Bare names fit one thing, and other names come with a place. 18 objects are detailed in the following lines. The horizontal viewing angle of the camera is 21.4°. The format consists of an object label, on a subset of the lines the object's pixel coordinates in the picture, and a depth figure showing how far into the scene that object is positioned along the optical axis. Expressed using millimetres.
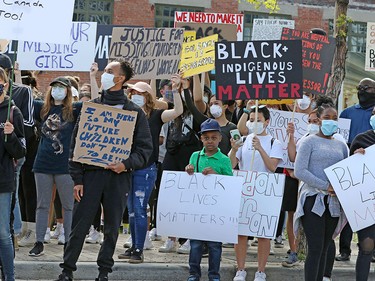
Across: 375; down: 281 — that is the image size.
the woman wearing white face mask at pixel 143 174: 10367
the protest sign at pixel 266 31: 14844
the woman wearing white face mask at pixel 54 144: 10477
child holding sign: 9609
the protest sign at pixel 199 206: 9867
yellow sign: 11930
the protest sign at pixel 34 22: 9039
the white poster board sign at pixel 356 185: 9359
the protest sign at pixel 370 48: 16469
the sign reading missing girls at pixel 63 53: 12695
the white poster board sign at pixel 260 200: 10250
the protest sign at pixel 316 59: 11922
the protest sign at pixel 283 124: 11758
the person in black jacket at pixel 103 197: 8992
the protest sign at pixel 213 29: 13297
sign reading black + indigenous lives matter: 10789
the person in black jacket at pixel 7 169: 8398
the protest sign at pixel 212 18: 17016
